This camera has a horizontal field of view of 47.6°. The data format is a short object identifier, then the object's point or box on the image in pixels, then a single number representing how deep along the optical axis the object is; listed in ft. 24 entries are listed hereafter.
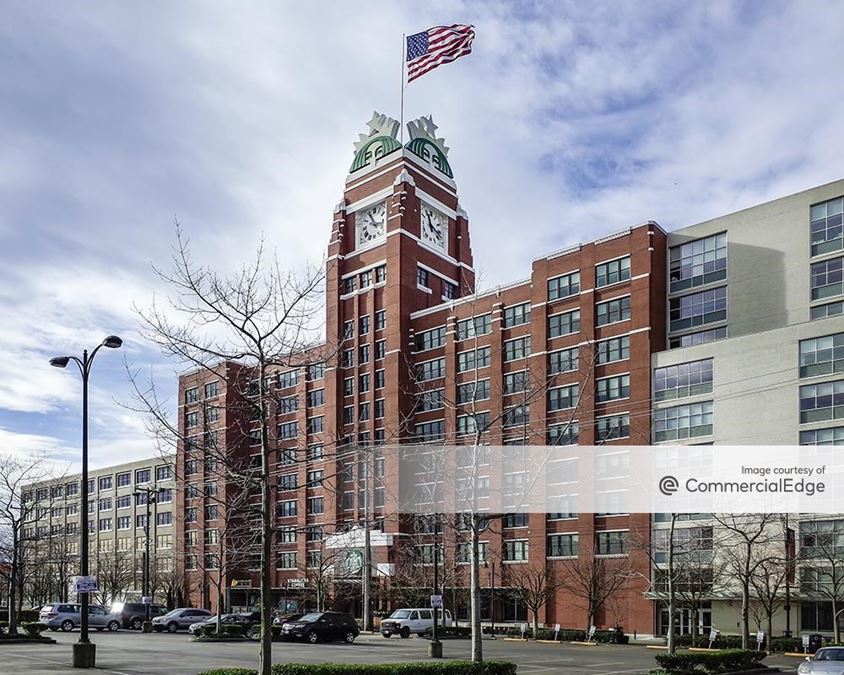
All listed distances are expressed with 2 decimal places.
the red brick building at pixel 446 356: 237.25
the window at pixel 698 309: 228.22
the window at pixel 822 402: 195.52
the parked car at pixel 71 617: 195.93
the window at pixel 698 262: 229.86
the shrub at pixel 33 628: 146.87
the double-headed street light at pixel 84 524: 95.71
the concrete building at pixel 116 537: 356.59
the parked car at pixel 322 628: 170.19
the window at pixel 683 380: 219.61
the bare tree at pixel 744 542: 174.60
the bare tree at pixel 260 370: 57.00
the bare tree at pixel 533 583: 224.12
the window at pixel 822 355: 197.36
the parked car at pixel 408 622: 198.18
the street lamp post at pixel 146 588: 210.59
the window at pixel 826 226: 210.59
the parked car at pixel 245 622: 185.98
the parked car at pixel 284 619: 185.19
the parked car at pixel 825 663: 85.40
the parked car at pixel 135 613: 224.41
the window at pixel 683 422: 218.18
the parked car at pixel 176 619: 214.48
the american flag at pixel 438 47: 202.39
